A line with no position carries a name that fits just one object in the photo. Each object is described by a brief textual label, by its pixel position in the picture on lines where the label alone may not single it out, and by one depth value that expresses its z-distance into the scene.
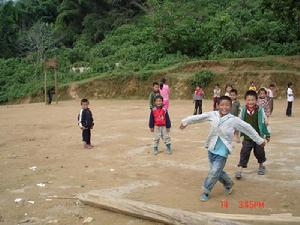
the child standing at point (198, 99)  13.73
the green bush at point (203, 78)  22.01
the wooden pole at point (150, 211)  3.82
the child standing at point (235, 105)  8.66
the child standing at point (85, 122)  8.39
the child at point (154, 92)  8.29
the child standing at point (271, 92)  11.87
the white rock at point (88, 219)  4.41
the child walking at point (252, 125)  5.70
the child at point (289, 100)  12.93
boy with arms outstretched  4.90
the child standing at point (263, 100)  8.01
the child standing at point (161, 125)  7.65
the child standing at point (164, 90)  10.51
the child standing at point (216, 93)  14.02
